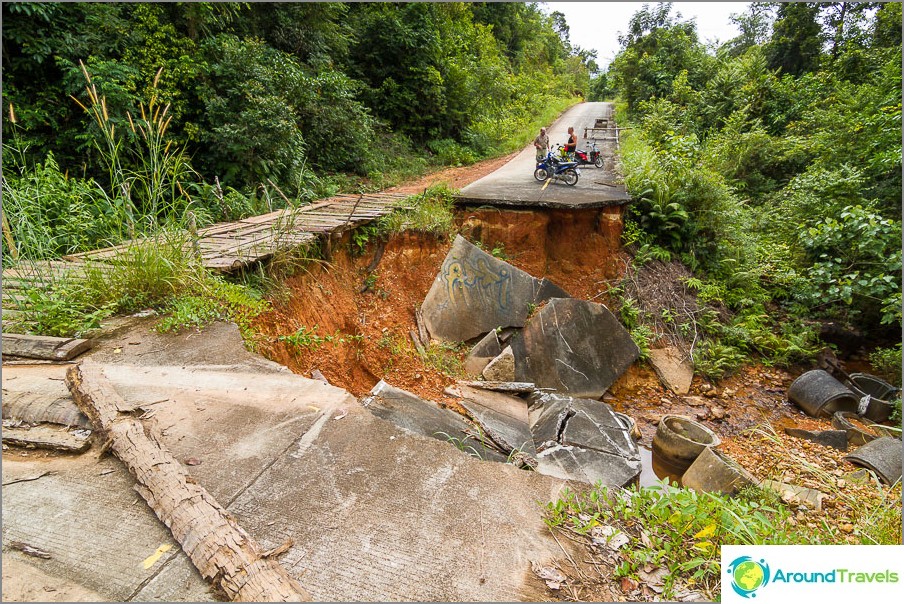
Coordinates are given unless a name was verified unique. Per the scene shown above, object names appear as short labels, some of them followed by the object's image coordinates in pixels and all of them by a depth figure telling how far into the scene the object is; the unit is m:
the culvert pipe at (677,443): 4.75
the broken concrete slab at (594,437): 4.51
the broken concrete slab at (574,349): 6.09
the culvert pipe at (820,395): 6.00
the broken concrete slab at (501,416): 3.98
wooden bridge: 3.40
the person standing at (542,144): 9.76
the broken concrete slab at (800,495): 3.76
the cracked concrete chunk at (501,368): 5.65
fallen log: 1.46
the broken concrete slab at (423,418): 3.30
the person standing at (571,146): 9.69
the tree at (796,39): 14.79
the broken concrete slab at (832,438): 5.43
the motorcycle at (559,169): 8.48
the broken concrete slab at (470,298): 6.16
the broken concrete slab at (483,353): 5.81
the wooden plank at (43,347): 2.75
